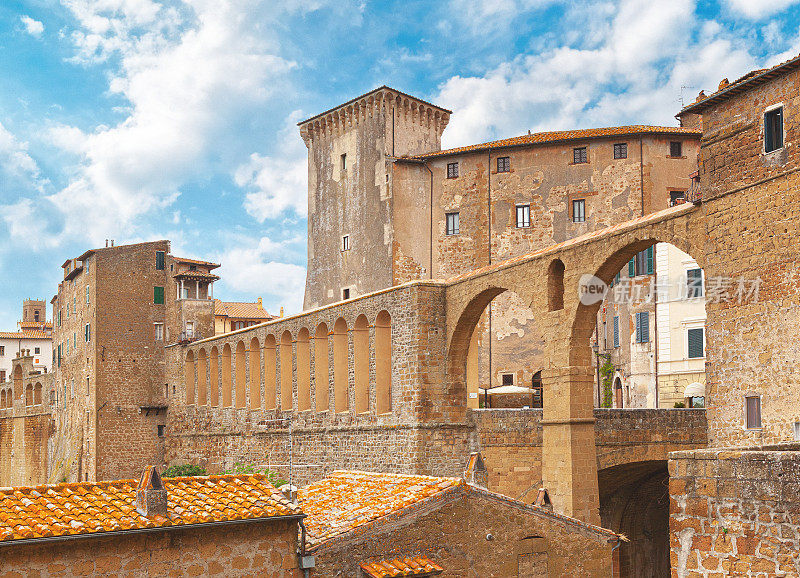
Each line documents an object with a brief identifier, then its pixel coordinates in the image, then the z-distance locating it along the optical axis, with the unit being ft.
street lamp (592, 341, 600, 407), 130.29
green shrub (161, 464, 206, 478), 136.87
